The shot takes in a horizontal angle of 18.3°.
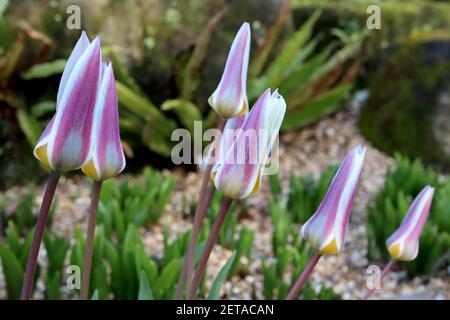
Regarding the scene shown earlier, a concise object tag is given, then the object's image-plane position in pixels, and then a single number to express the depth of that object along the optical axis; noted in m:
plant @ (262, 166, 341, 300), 0.96
